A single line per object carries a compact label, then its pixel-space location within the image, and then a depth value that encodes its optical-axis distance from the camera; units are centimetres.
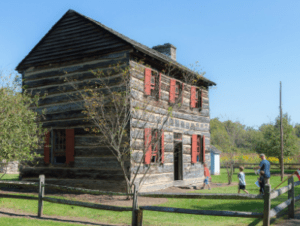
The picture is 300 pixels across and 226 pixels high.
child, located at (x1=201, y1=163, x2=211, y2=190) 1544
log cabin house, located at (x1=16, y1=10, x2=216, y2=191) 1302
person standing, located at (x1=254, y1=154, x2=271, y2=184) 1089
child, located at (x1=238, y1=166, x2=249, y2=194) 1196
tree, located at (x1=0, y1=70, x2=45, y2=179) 1034
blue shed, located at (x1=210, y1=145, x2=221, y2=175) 2958
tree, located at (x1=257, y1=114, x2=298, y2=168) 2808
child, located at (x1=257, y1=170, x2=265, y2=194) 1129
